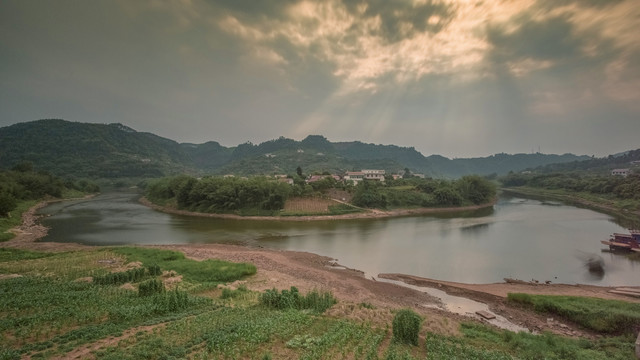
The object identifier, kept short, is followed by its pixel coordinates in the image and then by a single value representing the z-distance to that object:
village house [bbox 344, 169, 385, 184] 98.69
